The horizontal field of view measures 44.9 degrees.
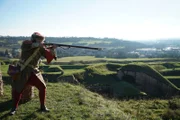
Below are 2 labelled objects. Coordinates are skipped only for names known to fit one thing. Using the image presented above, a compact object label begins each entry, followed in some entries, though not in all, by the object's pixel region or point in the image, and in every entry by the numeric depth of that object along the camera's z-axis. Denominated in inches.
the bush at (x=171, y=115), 396.0
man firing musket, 299.0
